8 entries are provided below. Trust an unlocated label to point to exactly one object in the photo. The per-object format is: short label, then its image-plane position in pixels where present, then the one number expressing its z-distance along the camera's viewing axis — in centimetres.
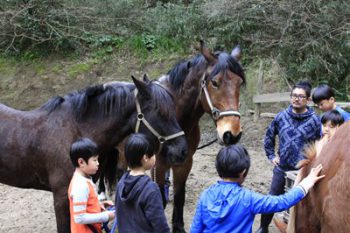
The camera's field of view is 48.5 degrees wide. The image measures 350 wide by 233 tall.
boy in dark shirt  208
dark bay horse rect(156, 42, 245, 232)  356
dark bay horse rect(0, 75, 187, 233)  291
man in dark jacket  336
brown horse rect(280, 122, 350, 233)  177
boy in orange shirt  235
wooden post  964
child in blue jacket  200
